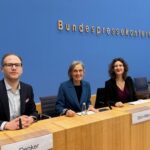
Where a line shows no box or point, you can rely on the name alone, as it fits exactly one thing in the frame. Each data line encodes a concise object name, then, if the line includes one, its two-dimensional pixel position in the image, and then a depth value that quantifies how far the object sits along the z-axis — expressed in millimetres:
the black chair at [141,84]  5792
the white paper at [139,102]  2689
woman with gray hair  2924
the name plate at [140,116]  2145
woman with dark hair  3264
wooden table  1648
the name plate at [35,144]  1401
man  2160
